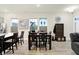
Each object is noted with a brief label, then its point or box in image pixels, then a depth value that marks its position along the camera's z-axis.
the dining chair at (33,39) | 1.85
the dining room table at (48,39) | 1.82
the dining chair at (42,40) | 1.92
